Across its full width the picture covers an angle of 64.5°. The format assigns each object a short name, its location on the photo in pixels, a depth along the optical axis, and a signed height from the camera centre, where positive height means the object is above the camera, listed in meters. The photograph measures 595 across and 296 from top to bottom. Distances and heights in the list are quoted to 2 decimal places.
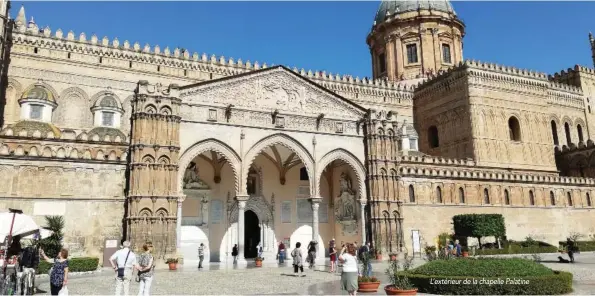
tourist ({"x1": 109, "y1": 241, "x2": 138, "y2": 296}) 10.59 -0.53
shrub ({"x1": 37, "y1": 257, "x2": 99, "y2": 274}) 18.14 -0.89
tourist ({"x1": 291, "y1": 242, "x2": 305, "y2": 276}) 17.64 -0.83
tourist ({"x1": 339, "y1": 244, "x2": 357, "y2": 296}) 10.61 -0.86
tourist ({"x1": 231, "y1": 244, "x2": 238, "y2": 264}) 26.18 -0.76
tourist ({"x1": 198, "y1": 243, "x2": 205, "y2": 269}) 22.16 -0.71
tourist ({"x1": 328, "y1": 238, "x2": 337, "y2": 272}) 19.33 -0.90
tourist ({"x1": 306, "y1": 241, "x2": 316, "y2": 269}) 20.89 -0.78
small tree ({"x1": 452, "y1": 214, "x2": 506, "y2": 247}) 28.22 +0.41
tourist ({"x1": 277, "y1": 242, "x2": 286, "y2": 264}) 24.27 -0.86
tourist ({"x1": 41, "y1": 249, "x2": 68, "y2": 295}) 9.87 -0.66
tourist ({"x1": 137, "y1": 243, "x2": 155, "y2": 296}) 10.32 -0.67
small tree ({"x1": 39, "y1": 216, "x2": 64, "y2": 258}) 19.23 +0.19
